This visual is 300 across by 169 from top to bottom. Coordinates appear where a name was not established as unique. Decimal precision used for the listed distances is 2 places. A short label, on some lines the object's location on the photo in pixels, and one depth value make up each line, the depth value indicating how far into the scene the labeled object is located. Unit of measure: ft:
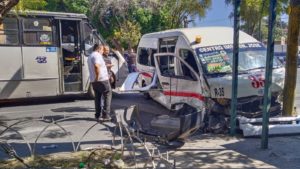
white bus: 42.19
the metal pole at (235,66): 26.71
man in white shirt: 31.32
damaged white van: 28.09
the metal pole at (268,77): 22.81
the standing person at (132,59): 67.97
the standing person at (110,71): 41.81
